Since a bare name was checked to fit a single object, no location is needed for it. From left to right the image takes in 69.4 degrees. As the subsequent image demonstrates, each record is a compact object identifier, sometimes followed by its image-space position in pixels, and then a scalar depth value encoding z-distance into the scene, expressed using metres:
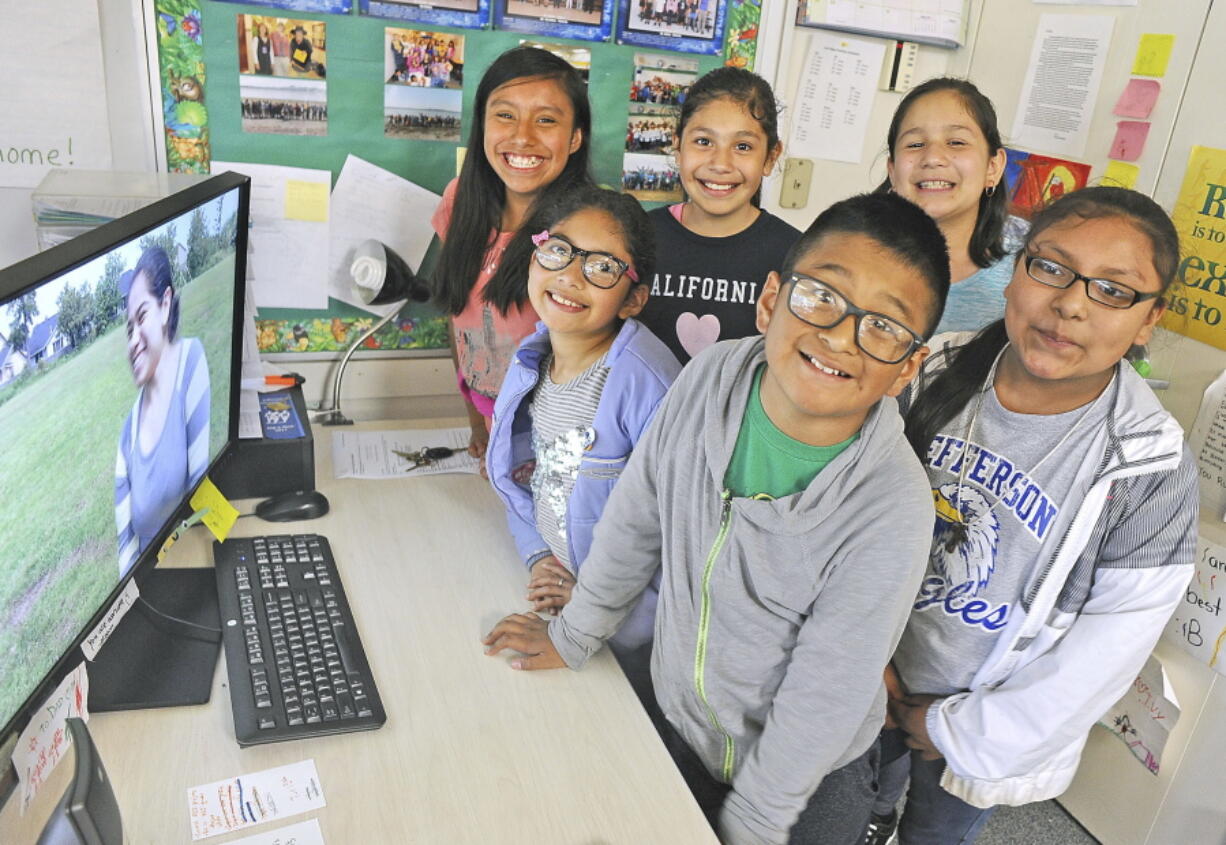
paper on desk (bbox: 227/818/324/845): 0.86
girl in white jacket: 1.10
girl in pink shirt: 1.61
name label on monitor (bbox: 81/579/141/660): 0.92
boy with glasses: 0.96
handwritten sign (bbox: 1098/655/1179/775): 1.69
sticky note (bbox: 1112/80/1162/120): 1.82
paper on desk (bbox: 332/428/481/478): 1.65
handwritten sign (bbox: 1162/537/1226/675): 1.60
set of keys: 1.71
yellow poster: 1.69
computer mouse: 1.44
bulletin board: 1.67
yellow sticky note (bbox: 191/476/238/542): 1.26
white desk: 0.90
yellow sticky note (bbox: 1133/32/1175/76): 1.80
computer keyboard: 1.00
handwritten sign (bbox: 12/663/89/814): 0.73
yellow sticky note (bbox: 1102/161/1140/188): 1.87
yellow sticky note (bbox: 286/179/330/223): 1.79
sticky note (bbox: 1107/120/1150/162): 1.85
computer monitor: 0.72
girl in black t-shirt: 1.58
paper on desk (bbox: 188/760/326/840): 0.88
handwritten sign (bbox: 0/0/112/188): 1.51
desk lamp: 1.75
